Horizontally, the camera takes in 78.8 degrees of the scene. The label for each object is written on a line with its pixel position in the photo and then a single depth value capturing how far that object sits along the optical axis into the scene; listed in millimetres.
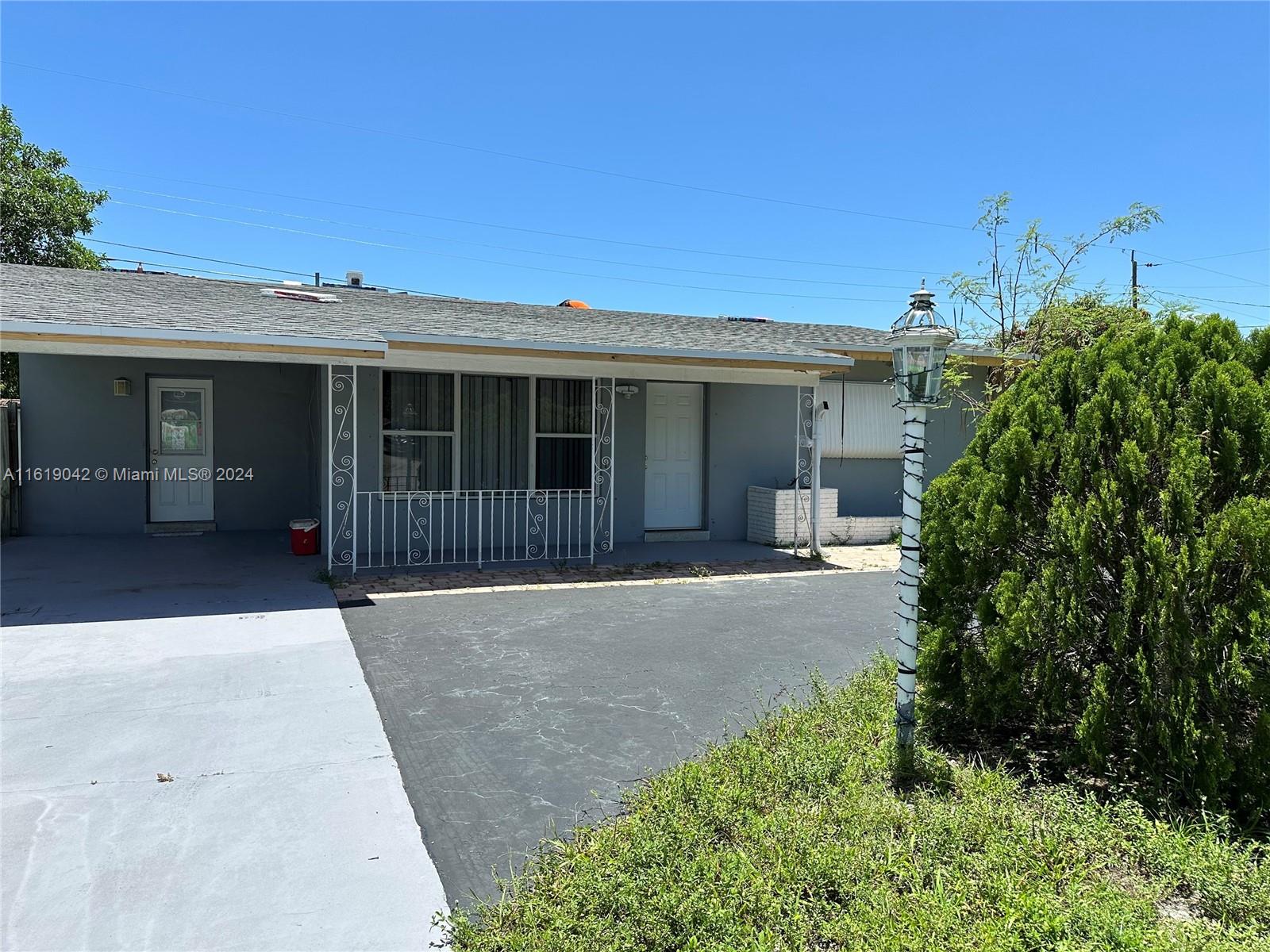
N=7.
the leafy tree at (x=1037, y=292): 8047
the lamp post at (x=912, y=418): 3482
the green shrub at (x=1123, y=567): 2959
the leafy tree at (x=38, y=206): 17094
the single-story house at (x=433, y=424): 8367
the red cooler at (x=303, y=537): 9484
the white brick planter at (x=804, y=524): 11094
